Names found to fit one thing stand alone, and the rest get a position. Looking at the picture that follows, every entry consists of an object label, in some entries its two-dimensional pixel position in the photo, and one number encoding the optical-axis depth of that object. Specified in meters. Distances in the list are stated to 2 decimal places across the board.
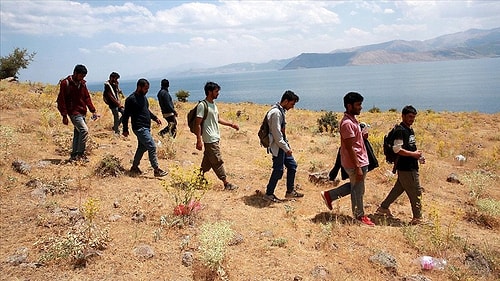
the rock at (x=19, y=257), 3.91
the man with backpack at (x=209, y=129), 6.05
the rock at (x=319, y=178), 7.62
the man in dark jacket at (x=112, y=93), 9.11
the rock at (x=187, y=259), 4.03
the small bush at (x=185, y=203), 4.96
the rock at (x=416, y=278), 3.91
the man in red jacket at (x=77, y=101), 6.90
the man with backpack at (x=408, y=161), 5.28
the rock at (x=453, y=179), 8.62
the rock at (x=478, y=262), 4.21
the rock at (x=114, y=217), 5.05
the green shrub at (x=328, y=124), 16.48
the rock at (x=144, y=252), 4.12
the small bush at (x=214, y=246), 3.74
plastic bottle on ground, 4.21
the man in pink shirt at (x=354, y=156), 5.01
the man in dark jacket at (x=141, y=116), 6.75
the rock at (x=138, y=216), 5.05
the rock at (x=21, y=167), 6.52
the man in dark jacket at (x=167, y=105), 9.03
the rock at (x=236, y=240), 4.58
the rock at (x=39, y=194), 5.56
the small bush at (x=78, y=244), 3.92
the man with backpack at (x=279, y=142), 5.75
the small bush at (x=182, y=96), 29.31
